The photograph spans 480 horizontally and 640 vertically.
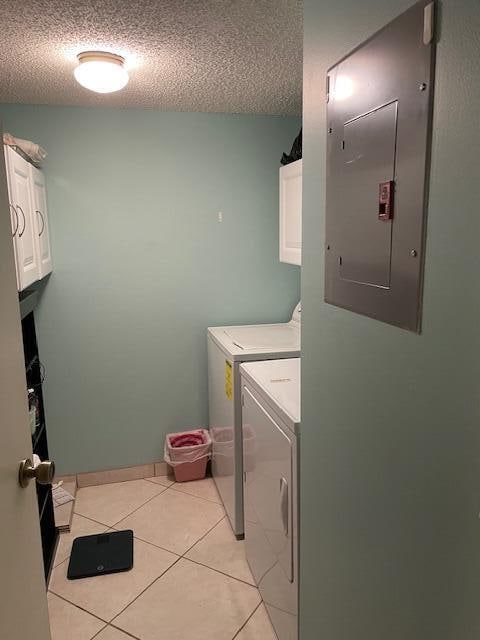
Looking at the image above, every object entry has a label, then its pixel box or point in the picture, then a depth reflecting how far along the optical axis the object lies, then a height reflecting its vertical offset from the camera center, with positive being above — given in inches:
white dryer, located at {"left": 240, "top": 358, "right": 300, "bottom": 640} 63.8 -38.5
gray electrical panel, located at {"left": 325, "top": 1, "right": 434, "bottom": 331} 33.4 +4.9
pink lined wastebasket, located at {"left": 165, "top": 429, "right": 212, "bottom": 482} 118.3 -56.1
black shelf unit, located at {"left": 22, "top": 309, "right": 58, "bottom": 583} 89.7 -43.0
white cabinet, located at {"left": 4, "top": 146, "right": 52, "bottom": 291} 74.8 +2.5
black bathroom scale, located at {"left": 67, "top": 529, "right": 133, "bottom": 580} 88.6 -63.4
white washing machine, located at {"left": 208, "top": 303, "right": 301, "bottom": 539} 92.9 -33.0
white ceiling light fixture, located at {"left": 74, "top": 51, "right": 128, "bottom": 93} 75.8 +26.2
